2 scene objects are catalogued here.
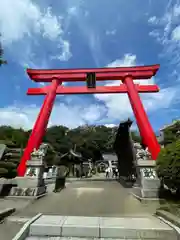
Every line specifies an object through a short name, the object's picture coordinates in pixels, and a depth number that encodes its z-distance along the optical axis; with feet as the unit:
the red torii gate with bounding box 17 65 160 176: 44.91
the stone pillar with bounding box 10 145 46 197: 24.99
